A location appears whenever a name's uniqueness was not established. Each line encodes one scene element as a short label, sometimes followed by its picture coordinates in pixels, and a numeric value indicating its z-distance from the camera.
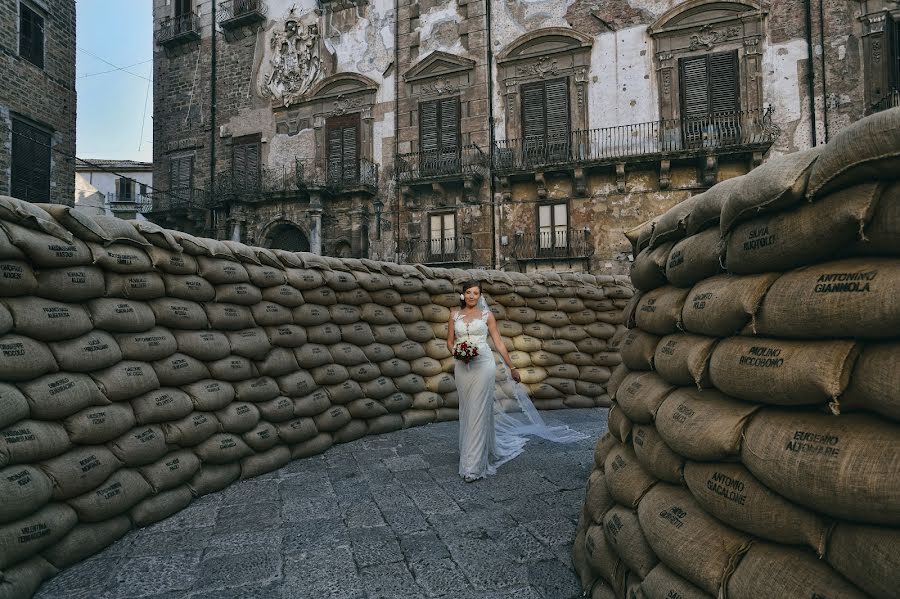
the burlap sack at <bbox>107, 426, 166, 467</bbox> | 2.72
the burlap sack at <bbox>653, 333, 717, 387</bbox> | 1.76
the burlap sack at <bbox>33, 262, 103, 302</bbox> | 2.37
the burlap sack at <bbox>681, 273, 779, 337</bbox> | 1.55
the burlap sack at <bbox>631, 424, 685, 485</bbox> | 1.76
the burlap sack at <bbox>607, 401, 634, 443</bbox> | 2.24
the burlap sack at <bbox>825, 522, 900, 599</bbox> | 1.02
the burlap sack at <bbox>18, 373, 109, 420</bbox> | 2.33
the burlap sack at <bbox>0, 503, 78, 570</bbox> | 2.10
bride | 3.77
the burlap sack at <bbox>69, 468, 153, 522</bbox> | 2.48
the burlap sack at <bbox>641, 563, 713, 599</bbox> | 1.50
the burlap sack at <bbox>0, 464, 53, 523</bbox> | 2.12
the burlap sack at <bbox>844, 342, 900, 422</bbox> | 1.10
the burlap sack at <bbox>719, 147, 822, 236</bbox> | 1.40
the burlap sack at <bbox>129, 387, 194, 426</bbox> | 2.89
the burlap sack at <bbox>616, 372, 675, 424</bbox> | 2.00
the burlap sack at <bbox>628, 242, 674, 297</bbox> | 2.29
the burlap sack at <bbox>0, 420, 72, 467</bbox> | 2.19
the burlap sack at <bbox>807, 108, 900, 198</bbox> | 1.16
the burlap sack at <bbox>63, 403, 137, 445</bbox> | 2.48
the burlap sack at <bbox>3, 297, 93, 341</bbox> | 2.37
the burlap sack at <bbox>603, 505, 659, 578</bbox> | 1.75
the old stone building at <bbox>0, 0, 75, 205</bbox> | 11.08
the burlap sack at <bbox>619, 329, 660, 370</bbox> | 2.28
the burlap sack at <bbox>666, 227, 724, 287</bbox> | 1.84
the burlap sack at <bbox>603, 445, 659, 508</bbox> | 1.93
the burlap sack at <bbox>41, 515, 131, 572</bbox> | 2.33
